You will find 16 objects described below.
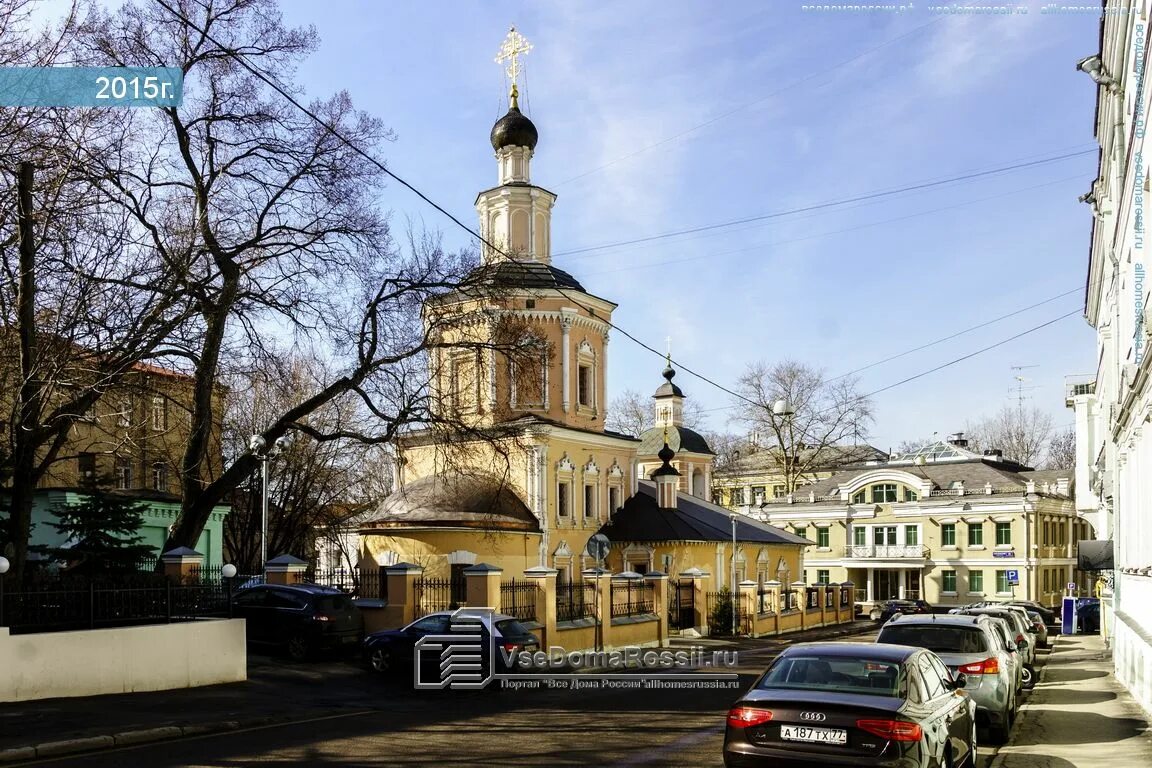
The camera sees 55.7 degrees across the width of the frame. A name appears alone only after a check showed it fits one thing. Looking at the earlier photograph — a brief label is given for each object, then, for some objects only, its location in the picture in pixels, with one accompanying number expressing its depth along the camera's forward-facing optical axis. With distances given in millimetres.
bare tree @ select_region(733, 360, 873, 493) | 63969
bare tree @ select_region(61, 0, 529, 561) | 21250
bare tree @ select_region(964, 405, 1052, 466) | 86500
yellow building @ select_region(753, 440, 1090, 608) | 61281
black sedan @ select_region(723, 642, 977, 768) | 8625
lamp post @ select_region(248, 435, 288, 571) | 21469
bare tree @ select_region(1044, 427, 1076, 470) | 85875
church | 33188
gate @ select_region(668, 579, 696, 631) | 34688
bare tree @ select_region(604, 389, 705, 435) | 79062
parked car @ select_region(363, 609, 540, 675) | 20234
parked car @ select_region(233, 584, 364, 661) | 22656
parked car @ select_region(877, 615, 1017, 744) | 13609
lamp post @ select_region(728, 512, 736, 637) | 36906
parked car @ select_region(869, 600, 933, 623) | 45500
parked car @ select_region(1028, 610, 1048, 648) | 33344
